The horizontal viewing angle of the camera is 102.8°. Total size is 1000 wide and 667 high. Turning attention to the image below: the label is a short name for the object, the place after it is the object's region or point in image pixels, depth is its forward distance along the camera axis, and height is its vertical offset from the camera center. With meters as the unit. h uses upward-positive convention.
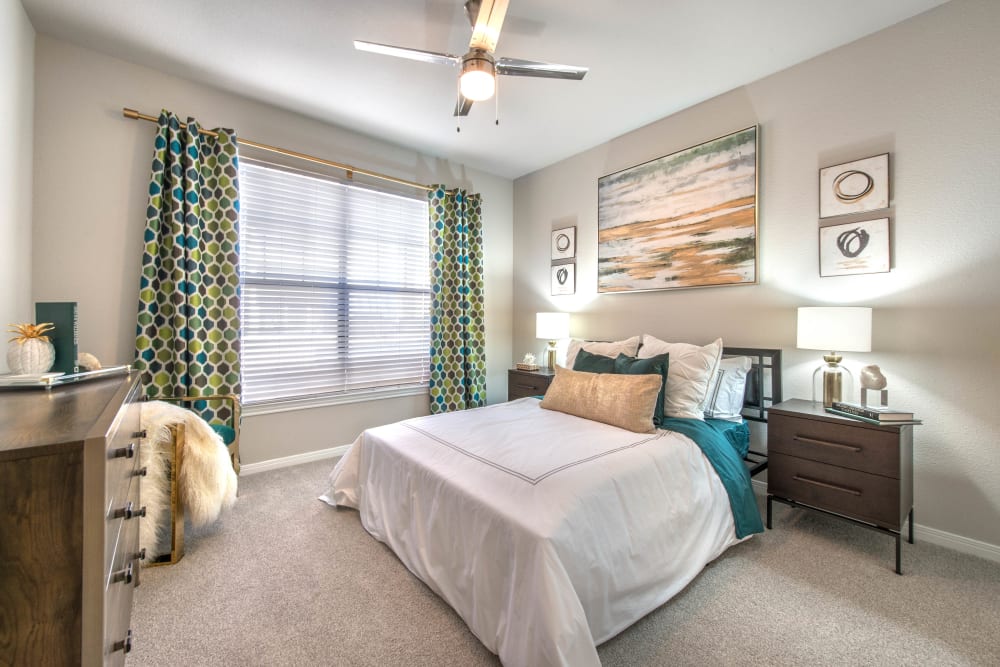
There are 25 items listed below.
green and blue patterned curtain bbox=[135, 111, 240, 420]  2.61 +0.41
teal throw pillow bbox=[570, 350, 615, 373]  2.66 -0.21
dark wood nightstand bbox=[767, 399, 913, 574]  1.92 -0.68
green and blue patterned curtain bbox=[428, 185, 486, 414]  4.01 +0.30
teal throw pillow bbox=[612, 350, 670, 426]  2.43 -0.21
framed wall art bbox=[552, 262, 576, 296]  4.07 +0.56
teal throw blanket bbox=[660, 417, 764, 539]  2.08 -0.74
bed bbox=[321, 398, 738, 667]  1.30 -0.76
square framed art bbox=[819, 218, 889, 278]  2.30 +0.52
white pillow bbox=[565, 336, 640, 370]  2.99 -0.12
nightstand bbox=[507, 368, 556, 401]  3.71 -0.48
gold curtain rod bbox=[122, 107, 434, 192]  2.57 +1.40
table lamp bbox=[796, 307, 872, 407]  2.10 +0.01
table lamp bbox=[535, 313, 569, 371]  3.82 +0.06
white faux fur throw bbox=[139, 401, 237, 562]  1.91 -0.74
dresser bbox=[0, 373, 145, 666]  0.70 -0.40
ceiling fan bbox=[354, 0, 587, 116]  1.83 +1.33
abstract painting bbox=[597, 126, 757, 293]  2.85 +0.91
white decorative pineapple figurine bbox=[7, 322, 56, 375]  1.42 -0.09
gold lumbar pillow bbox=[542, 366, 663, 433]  2.22 -0.39
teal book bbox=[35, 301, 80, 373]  1.58 -0.01
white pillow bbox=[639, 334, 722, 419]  2.44 -0.28
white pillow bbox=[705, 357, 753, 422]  2.59 -0.36
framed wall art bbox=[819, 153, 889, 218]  2.30 +0.89
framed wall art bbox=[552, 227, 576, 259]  4.05 +0.93
